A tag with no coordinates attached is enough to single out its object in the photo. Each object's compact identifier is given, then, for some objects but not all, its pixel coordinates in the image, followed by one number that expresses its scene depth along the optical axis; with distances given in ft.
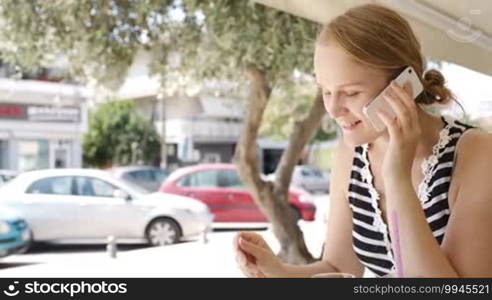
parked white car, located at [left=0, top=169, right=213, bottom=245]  24.47
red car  31.91
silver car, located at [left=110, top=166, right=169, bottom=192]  41.70
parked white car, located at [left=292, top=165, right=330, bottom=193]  57.98
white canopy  7.06
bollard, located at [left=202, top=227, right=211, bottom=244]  26.04
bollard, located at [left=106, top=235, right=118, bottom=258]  23.12
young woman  3.07
